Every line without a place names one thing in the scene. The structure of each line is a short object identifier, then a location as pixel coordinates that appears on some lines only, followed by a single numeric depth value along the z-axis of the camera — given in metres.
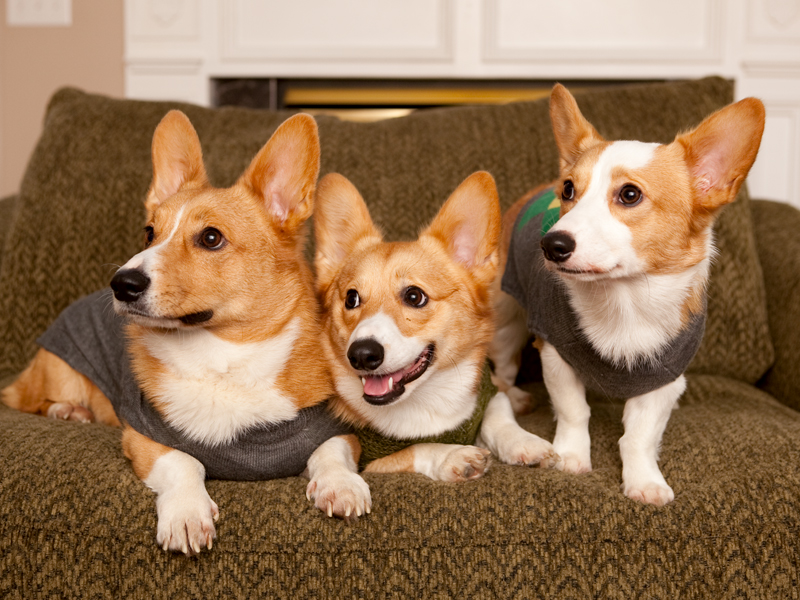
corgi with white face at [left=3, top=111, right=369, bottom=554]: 1.29
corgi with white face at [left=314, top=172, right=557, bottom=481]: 1.36
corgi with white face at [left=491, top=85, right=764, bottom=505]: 1.29
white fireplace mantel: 2.92
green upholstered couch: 1.20
